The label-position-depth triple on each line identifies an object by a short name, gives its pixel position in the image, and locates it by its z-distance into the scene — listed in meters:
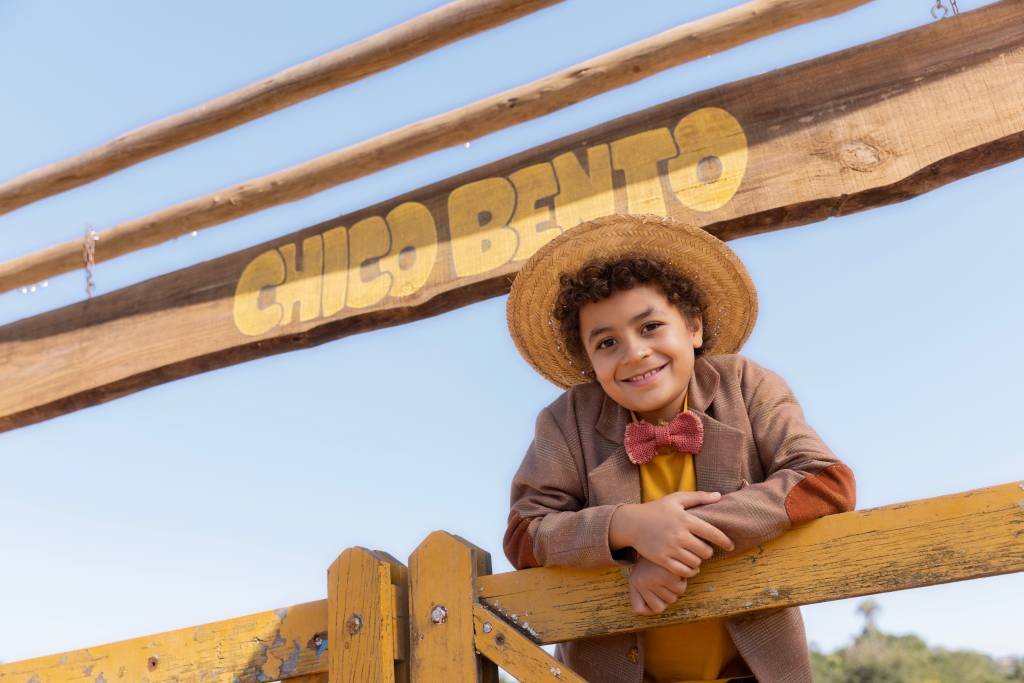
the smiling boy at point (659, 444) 1.75
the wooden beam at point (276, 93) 3.42
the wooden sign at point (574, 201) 2.96
